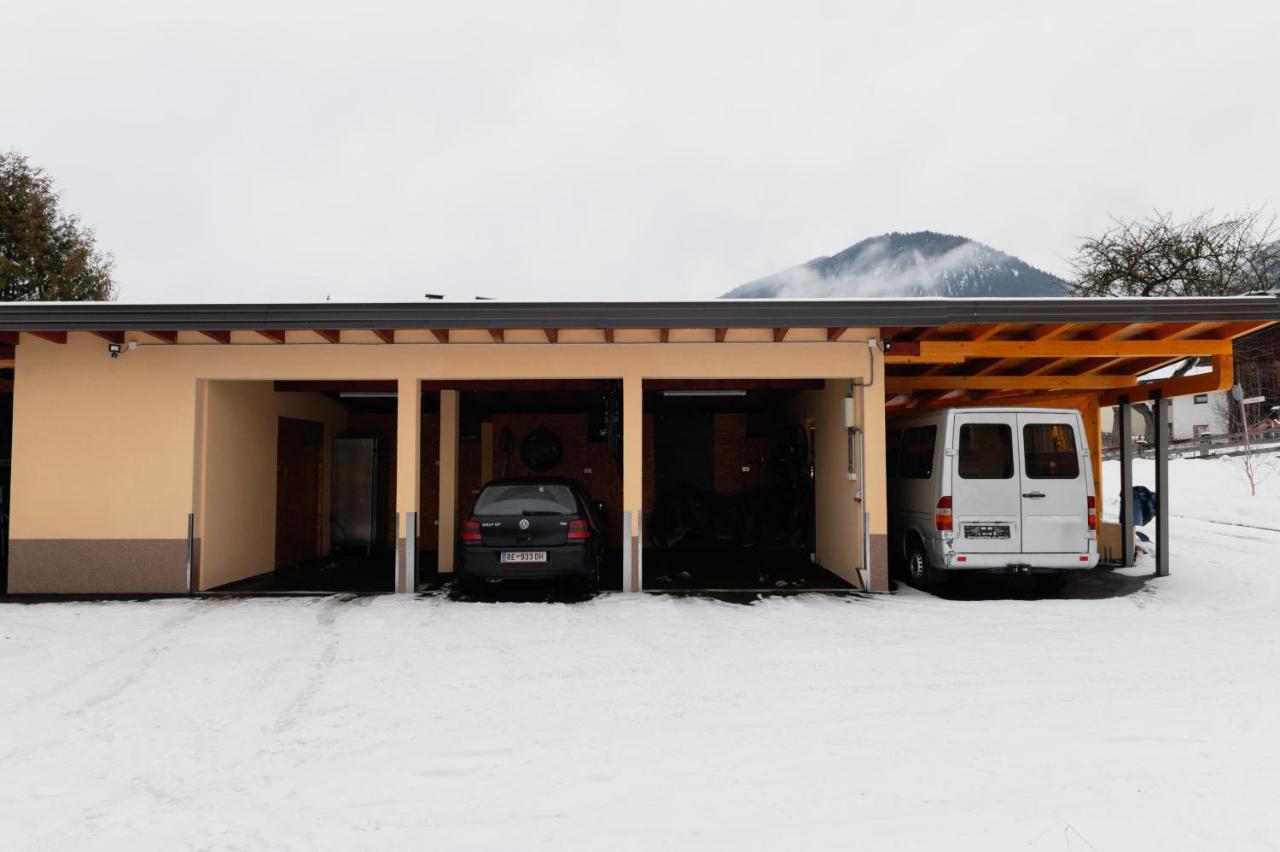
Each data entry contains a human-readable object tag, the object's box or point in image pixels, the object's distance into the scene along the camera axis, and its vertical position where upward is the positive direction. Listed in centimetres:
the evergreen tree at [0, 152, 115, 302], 2219 +655
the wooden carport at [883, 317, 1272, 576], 819 +118
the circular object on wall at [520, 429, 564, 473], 1344 +23
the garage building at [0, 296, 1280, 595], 745 +95
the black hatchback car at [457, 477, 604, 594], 787 -80
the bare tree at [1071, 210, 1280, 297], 2464 +664
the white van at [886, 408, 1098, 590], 791 -34
